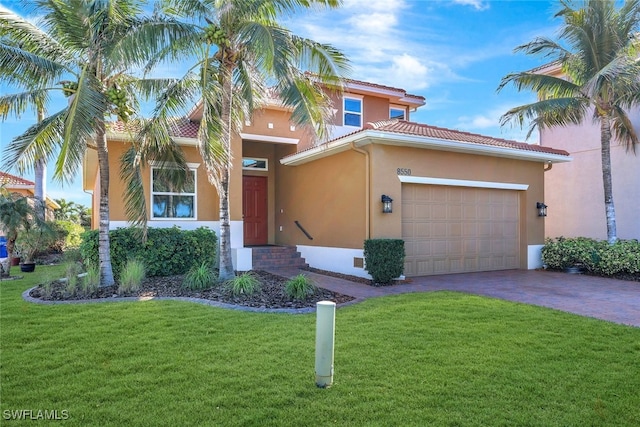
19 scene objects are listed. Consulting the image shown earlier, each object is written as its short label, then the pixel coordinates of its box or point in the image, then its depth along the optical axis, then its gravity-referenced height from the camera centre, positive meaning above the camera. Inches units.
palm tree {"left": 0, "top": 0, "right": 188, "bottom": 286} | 329.1 +143.2
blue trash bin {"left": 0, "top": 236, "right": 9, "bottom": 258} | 685.0 -25.2
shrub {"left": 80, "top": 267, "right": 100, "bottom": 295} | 347.6 -44.0
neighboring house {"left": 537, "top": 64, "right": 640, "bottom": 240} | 599.2 +71.4
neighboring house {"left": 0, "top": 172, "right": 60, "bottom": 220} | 944.3 +109.0
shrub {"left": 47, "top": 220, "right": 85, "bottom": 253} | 716.7 -11.0
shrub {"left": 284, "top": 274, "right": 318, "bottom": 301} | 323.3 -46.2
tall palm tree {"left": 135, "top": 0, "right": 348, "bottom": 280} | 340.8 +143.7
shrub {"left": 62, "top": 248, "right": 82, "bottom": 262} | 545.3 -32.5
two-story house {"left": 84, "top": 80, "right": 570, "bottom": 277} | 450.0 +44.7
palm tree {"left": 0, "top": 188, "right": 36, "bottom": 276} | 502.3 +18.7
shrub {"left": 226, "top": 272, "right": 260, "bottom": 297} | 331.0 -45.1
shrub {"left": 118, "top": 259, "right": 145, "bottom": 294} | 351.9 -40.9
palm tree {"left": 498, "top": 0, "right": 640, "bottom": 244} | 489.1 +198.4
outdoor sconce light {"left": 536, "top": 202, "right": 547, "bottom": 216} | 552.4 +30.3
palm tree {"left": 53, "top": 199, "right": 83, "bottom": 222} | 1134.4 +68.0
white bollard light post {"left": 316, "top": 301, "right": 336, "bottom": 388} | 162.6 -45.4
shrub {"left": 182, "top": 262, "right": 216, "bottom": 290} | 361.7 -43.4
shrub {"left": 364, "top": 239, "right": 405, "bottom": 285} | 414.3 -28.8
